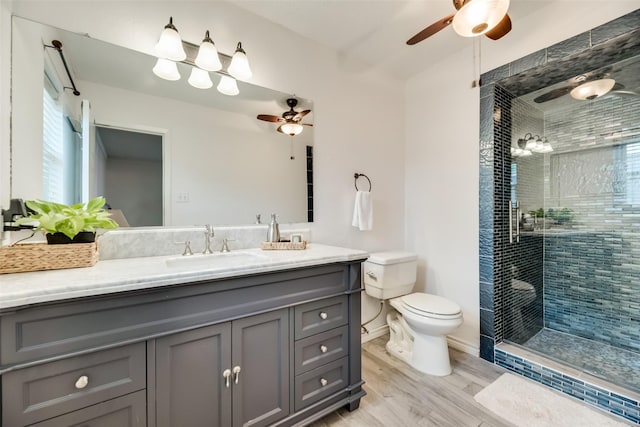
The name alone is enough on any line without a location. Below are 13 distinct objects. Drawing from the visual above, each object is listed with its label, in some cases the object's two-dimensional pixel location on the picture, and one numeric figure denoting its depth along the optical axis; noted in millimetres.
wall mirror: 1177
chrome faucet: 1557
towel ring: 2273
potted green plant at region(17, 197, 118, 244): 1021
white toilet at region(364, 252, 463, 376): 1801
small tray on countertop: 1663
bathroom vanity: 790
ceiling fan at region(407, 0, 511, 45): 1165
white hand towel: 2189
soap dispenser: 1745
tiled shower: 1815
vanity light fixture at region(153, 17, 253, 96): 1415
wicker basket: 941
